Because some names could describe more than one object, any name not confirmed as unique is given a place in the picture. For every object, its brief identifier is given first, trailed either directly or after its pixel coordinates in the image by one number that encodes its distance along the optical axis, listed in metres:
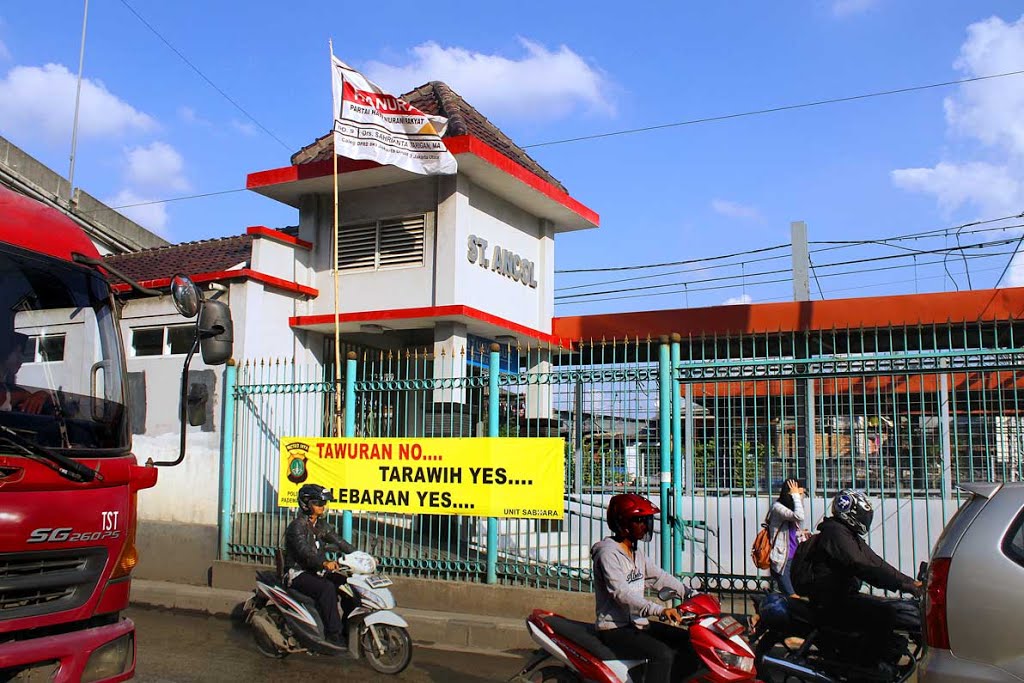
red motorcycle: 4.55
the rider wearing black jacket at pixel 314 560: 7.24
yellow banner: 8.52
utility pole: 8.02
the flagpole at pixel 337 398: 9.75
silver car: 3.83
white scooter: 7.09
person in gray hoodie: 4.78
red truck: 4.33
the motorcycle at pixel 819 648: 5.46
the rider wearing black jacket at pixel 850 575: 5.53
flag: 11.47
